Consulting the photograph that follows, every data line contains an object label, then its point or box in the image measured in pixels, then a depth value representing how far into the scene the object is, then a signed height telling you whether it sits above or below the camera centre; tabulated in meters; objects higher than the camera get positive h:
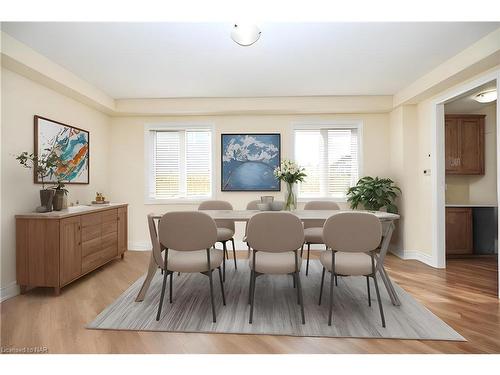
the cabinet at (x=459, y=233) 4.09 -0.79
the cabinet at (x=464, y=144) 4.34 +0.74
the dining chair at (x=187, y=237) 2.15 -0.43
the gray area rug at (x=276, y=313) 2.04 -1.19
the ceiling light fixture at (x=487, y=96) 3.51 +1.30
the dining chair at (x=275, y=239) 2.10 -0.45
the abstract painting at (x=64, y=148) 3.11 +0.57
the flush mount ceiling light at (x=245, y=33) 2.14 +1.37
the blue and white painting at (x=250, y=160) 4.64 +0.51
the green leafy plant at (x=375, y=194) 4.15 -0.13
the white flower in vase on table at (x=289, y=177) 2.91 +0.12
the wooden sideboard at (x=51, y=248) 2.69 -0.67
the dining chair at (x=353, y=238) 2.09 -0.44
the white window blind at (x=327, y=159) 4.75 +0.54
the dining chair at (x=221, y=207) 3.55 -0.28
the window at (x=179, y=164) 4.78 +0.48
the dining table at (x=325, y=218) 2.47 -0.50
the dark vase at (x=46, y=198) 2.91 -0.10
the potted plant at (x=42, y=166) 2.86 +0.28
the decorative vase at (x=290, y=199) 2.97 -0.15
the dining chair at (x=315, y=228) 3.12 -0.59
